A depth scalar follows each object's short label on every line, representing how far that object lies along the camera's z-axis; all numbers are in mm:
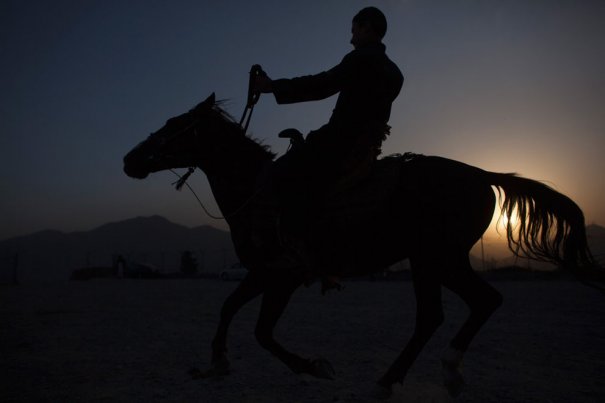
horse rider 4211
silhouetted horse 4281
